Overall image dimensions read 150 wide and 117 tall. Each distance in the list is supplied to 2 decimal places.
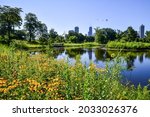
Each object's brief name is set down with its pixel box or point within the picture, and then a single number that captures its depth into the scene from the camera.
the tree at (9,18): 22.32
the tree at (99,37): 39.51
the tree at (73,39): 39.80
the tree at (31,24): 28.93
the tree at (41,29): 30.36
